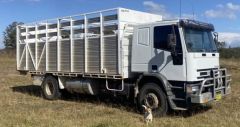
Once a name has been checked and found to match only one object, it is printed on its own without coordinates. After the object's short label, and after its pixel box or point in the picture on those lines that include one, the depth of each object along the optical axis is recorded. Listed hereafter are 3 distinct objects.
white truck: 7.96
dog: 7.47
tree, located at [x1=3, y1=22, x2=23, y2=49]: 71.72
